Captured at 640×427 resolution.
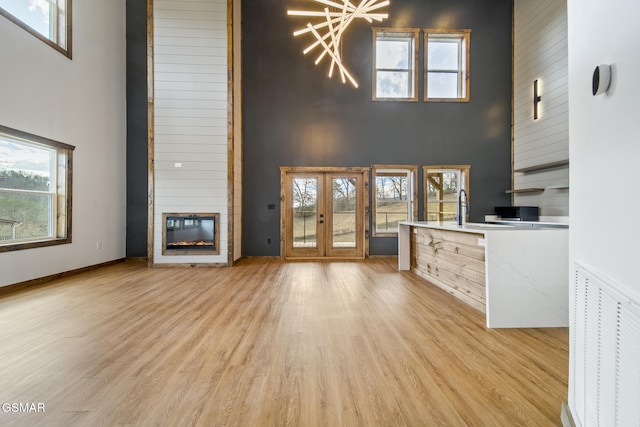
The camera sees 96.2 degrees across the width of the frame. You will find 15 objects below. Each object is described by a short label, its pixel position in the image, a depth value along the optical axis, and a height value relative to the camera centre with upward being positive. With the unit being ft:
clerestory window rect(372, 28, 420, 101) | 21.98 +11.16
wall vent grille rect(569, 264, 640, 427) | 2.90 -1.70
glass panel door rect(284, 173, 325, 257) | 21.67 -0.10
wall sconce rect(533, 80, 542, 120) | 19.43 +7.68
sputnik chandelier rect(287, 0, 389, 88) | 11.02 +8.01
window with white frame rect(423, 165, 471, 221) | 22.07 +1.83
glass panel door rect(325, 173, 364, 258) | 21.85 +0.00
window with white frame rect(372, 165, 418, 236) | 22.04 +1.18
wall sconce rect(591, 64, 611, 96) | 3.66 +1.75
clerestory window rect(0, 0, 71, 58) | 13.15 +9.65
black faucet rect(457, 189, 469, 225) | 13.05 -0.07
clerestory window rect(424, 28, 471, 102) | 22.04 +11.38
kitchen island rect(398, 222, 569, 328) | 8.86 -2.01
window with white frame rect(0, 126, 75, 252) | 12.92 +1.00
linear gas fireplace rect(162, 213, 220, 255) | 18.94 -1.50
